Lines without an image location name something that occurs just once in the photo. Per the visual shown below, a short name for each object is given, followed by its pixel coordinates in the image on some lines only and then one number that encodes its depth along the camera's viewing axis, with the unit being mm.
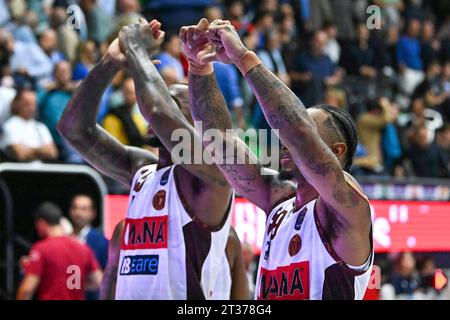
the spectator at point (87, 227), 9703
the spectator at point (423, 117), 17003
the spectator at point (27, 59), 12344
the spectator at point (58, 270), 8789
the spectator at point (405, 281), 12367
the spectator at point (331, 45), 17266
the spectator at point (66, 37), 12948
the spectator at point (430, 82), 18141
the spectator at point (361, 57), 17578
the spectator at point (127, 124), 11719
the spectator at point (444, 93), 18203
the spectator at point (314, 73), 15633
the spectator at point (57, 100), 11594
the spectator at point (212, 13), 14297
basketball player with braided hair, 4758
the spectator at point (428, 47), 19203
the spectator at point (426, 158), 15781
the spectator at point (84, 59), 12375
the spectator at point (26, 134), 10789
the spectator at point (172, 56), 13127
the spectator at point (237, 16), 15484
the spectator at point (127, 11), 13798
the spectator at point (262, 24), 15938
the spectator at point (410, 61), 18641
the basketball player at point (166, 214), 5969
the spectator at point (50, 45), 12641
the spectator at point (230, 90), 13164
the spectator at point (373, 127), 15930
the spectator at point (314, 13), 17906
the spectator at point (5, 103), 11273
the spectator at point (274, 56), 15070
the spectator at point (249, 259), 9281
